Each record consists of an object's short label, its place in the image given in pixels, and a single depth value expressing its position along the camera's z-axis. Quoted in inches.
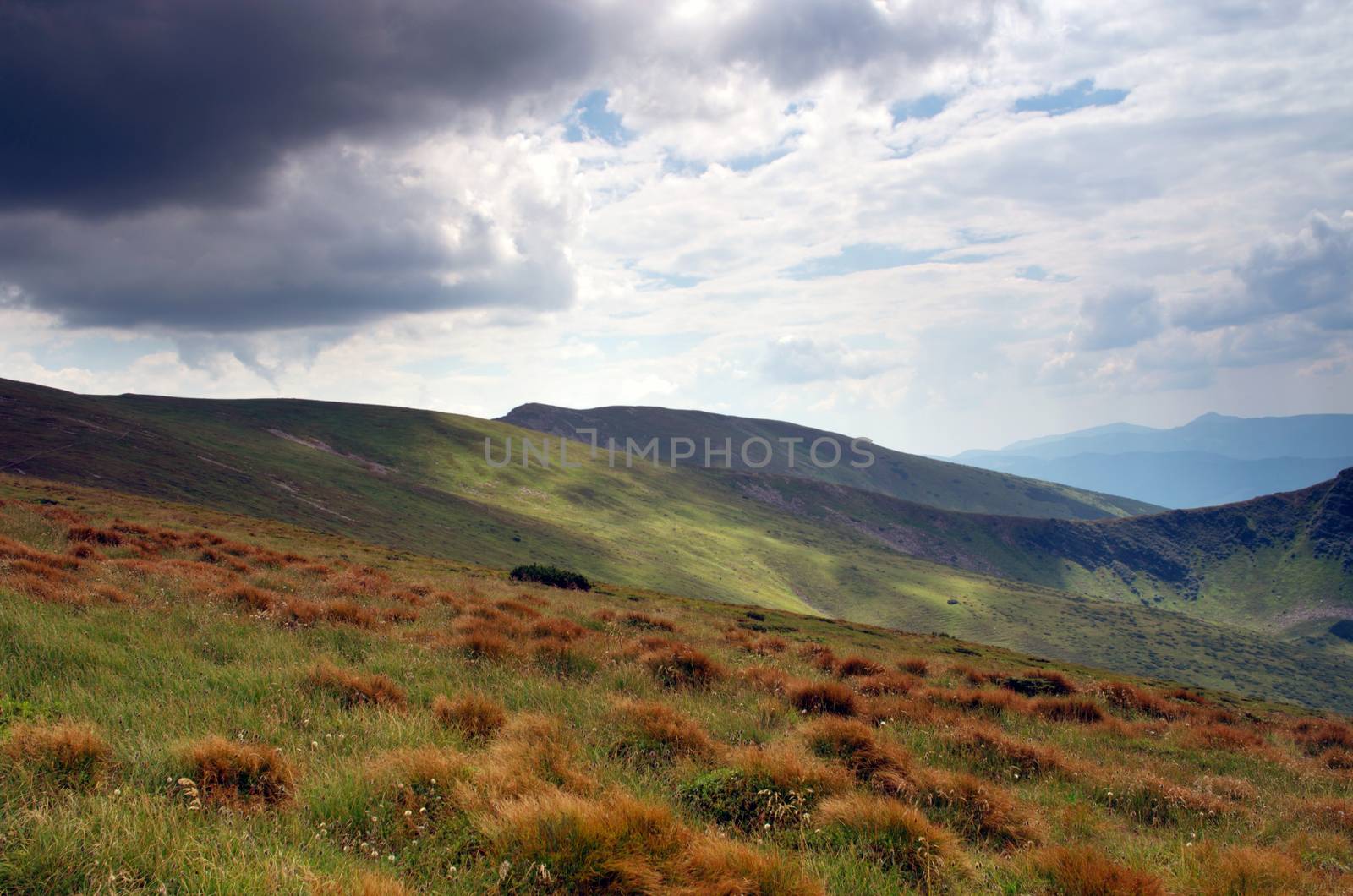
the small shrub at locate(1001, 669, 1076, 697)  657.0
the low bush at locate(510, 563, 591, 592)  1533.0
